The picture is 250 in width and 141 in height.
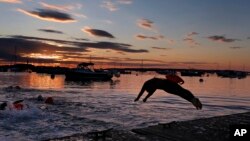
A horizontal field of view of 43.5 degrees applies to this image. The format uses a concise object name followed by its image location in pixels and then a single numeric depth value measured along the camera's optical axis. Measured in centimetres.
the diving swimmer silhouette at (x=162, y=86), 573
